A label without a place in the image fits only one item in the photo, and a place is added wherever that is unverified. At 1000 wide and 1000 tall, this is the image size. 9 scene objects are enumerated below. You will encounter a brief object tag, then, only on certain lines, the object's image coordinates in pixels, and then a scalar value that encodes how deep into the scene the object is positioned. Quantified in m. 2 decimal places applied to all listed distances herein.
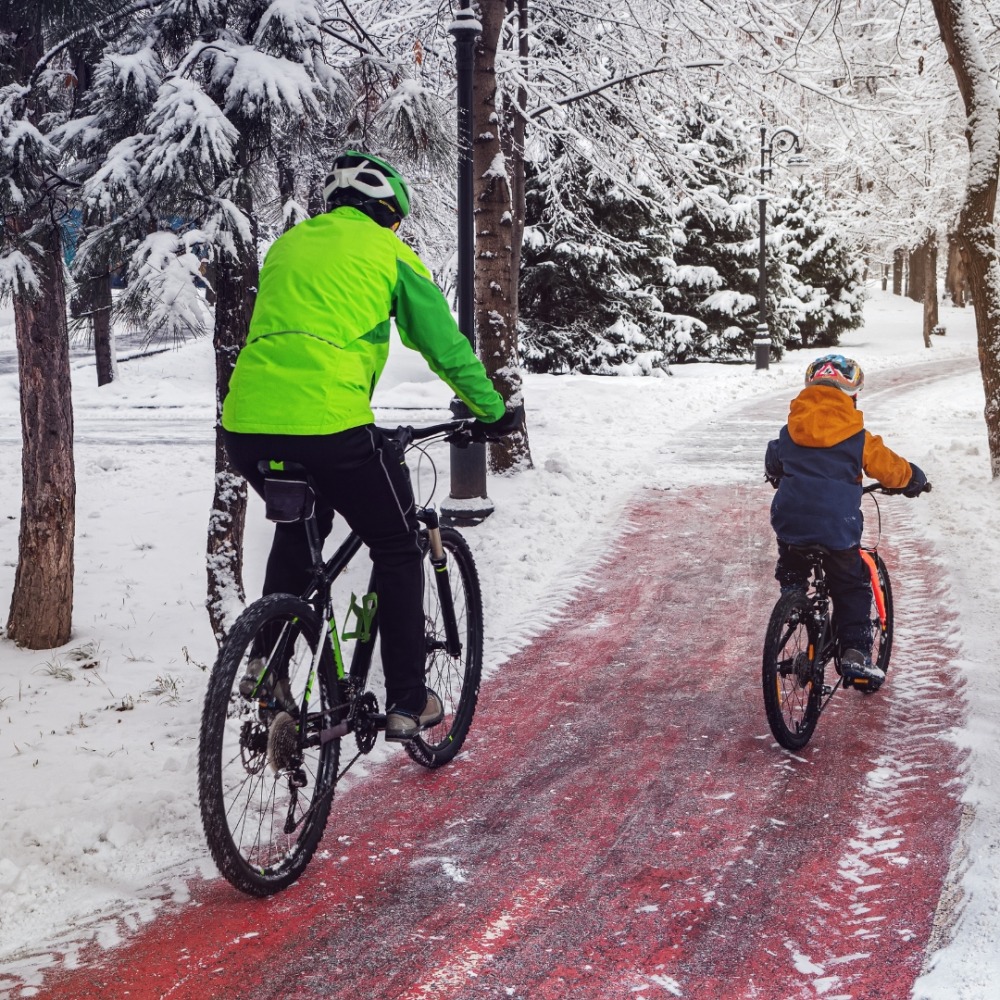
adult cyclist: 3.53
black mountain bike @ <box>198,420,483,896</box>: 3.29
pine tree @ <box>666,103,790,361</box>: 30.73
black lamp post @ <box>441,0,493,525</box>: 9.22
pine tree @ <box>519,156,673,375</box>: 25.55
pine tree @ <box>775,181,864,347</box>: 35.66
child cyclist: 4.90
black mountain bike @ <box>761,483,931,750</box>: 4.70
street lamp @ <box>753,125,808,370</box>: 26.45
